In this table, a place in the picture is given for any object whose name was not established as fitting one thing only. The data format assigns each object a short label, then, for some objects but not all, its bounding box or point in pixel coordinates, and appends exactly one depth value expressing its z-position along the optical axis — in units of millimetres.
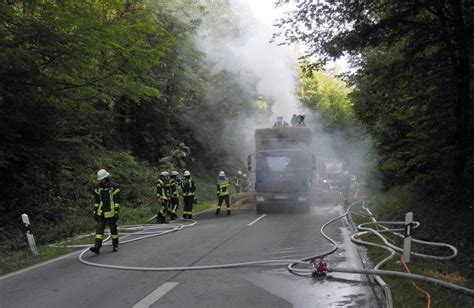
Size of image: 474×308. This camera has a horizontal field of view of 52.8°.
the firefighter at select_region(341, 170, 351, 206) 21078
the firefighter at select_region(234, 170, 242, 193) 26281
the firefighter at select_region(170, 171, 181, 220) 16000
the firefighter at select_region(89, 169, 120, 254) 9500
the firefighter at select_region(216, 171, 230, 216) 17453
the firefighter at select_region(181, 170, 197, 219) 16375
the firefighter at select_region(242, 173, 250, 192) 29034
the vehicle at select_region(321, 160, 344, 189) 34438
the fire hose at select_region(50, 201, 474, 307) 5645
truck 17547
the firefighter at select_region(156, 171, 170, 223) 14859
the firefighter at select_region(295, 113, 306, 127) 22691
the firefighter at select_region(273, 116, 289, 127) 21441
